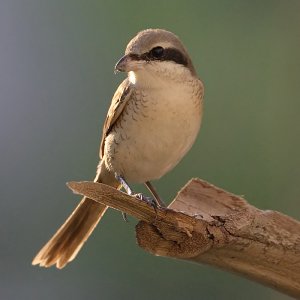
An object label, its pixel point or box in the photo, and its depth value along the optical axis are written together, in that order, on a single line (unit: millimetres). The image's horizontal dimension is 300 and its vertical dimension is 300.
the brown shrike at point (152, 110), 5574
